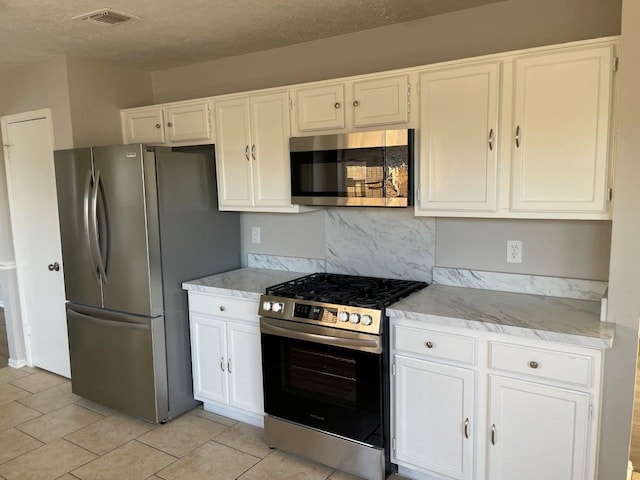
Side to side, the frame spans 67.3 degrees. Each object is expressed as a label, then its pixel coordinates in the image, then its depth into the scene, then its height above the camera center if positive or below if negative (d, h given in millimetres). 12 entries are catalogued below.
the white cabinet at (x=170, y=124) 3357 +427
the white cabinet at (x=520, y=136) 2146 +191
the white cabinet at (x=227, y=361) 3006 -1157
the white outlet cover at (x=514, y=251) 2660 -416
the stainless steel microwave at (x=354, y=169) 2607 +56
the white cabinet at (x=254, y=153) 3049 +182
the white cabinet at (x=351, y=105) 2625 +423
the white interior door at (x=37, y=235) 3812 -412
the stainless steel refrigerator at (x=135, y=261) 3047 -521
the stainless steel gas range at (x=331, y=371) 2432 -1026
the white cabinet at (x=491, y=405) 2027 -1042
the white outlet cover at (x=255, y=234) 3708 -412
